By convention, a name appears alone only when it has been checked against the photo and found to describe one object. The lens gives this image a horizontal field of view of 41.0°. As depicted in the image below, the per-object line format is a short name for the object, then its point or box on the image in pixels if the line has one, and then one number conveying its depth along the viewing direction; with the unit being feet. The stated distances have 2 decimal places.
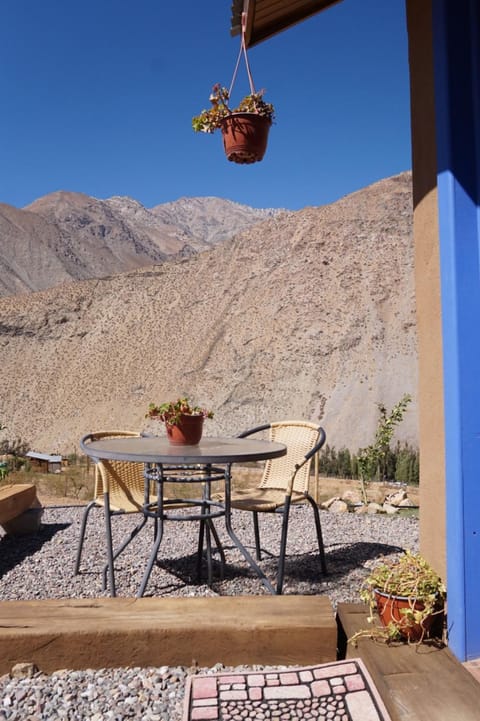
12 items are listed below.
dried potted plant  6.75
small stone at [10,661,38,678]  6.73
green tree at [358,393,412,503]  27.71
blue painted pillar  6.51
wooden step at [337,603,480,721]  5.52
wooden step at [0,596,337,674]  6.80
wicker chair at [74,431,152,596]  11.02
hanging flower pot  10.06
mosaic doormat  5.76
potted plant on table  10.87
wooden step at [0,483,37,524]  15.65
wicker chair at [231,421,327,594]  11.03
